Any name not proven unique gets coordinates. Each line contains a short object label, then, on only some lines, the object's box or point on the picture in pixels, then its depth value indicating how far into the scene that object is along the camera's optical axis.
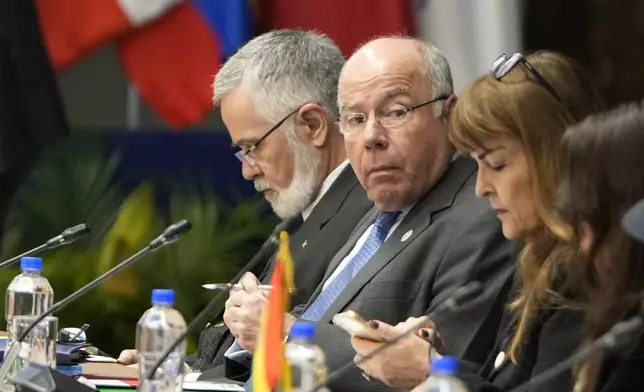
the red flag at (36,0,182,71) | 13.75
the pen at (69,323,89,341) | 8.62
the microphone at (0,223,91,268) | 7.50
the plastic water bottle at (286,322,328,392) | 5.22
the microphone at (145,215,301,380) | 5.80
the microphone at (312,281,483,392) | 5.13
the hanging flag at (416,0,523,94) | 12.82
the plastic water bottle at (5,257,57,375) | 7.70
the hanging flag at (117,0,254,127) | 13.87
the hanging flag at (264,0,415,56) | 13.28
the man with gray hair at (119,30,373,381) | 8.87
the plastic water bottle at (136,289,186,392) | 6.05
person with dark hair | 5.11
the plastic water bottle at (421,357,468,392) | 4.59
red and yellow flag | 5.30
